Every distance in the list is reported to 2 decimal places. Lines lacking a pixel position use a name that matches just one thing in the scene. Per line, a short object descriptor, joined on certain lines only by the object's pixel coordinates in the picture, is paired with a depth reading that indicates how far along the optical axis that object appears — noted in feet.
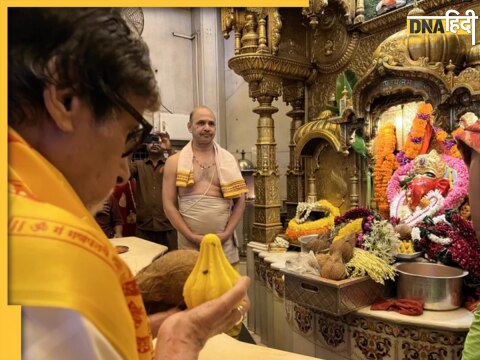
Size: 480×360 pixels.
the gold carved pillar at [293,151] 14.75
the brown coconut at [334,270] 6.78
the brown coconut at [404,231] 8.57
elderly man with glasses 1.43
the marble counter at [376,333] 6.52
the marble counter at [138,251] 7.44
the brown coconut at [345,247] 7.25
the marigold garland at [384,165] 11.13
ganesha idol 8.82
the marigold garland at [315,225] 11.10
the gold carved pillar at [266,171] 12.84
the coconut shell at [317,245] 8.50
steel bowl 6.88
